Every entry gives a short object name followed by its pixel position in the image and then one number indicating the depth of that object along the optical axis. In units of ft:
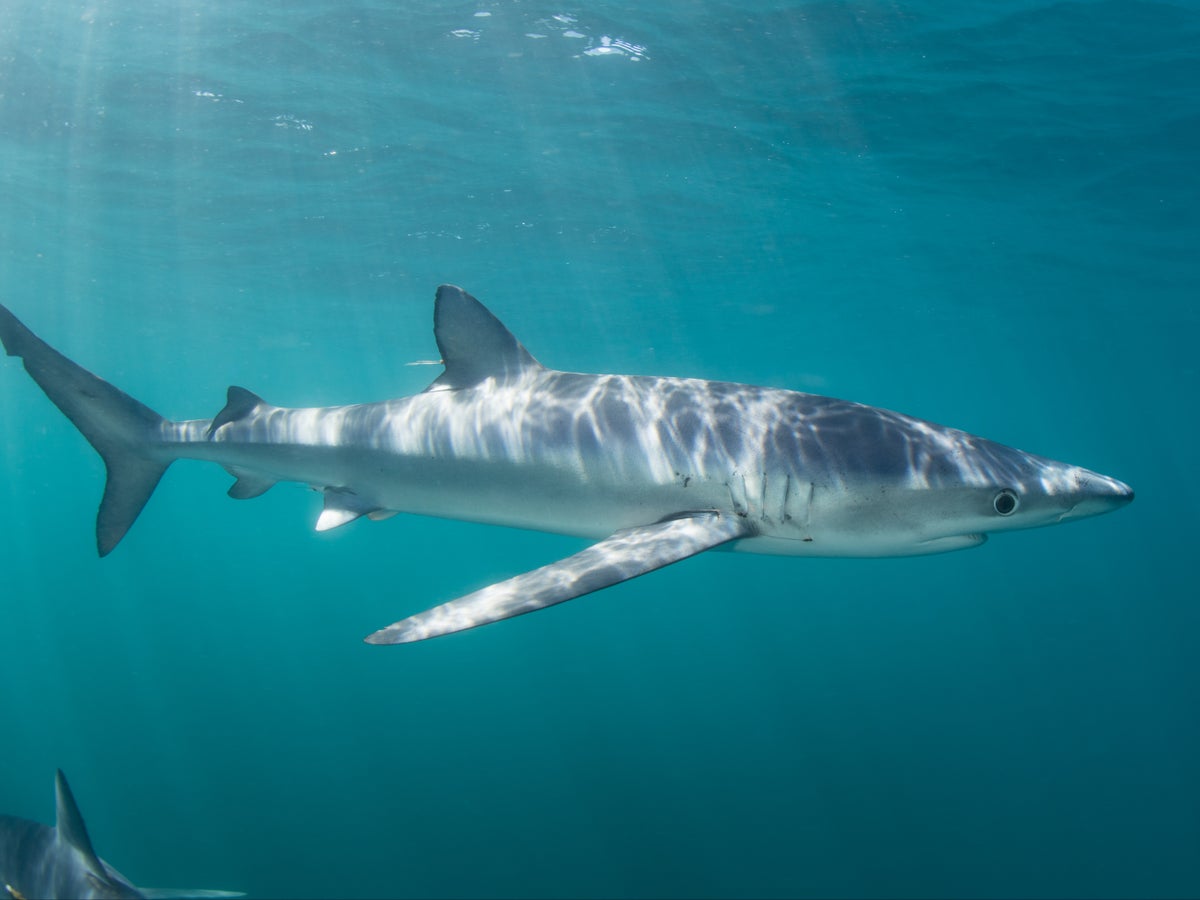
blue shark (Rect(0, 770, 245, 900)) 13.07
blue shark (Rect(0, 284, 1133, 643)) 13.26
